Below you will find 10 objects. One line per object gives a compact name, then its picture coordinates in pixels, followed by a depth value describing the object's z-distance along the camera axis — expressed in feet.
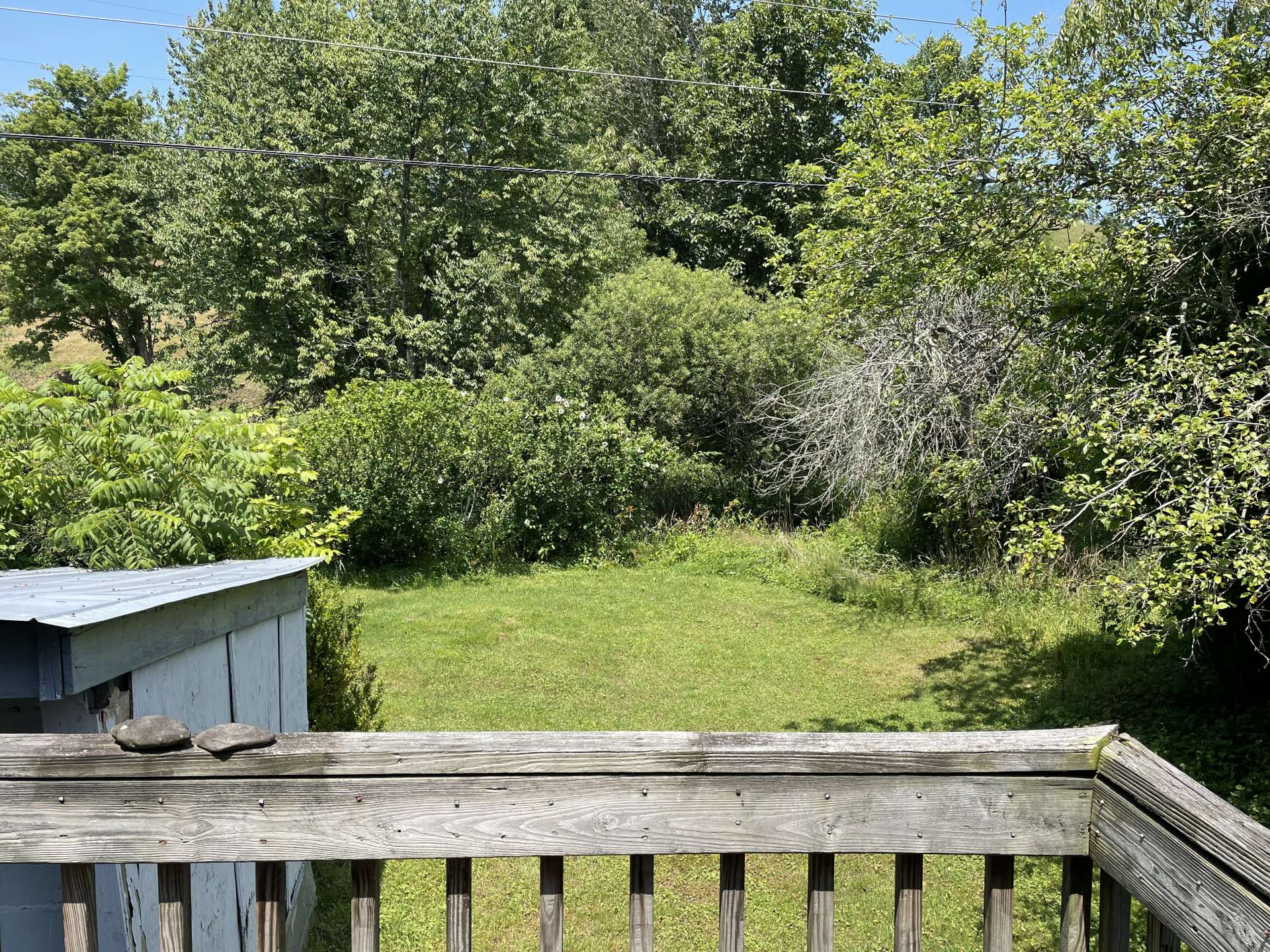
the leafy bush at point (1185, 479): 15.39
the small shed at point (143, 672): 7.13
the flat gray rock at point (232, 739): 4.22
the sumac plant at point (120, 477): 14.30
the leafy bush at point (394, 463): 43.06
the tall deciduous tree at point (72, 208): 98.07
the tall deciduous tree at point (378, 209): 64.03
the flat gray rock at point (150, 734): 4.18
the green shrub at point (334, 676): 19.36
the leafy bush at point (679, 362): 54.03
